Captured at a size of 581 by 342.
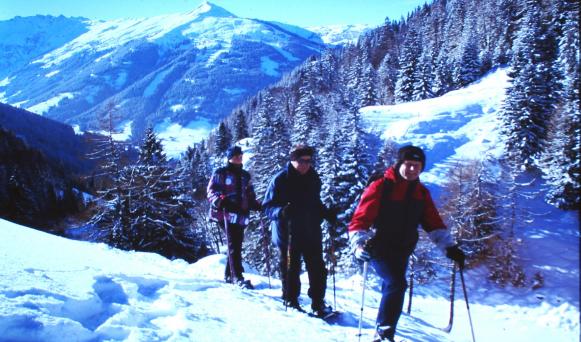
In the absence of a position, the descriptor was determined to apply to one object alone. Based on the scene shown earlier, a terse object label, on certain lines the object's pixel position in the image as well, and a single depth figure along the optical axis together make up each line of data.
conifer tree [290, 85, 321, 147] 48.74
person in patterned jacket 6.89
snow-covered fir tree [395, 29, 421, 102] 63.19
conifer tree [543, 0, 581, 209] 22.46
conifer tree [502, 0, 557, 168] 34.84
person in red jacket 4.34
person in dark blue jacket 5.54
